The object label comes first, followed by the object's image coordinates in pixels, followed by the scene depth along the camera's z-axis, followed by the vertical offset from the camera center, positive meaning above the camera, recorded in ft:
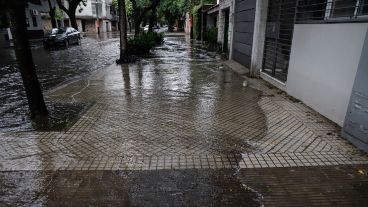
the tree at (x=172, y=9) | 141.79 +4.22
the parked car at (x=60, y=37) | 75.20 -5.07
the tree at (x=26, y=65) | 18.03 -2.99
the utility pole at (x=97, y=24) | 185.25 -4.12
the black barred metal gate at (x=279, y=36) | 27.78 -1.74
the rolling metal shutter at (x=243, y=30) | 39.04 -1.73
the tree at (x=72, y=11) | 110.52 +2.12
